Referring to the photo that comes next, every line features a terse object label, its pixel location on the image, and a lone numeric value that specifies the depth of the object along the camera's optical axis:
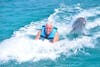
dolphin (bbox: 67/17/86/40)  13.20
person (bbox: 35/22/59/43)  12.57
